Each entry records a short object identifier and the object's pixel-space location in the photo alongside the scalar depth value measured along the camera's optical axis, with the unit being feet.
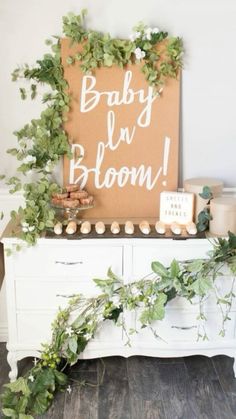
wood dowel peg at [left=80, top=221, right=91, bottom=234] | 6.92
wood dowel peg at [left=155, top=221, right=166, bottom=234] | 7.00
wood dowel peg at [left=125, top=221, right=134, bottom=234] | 6.97
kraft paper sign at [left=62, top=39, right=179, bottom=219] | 7.37
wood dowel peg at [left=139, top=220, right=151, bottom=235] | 6.95
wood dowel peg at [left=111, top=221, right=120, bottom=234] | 6.98
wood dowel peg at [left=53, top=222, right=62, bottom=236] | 6.91
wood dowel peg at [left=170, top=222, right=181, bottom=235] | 6.96
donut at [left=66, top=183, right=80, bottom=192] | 7.34
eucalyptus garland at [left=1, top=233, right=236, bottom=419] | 6.65
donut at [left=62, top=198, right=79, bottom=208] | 7.11
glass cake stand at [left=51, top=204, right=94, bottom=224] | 7.20
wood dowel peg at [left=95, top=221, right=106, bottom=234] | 6.97
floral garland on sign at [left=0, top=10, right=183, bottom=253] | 7.02
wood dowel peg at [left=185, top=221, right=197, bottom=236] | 6.99
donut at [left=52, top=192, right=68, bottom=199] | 7.22
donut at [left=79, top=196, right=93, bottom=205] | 7.27
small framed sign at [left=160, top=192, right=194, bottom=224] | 7.20
